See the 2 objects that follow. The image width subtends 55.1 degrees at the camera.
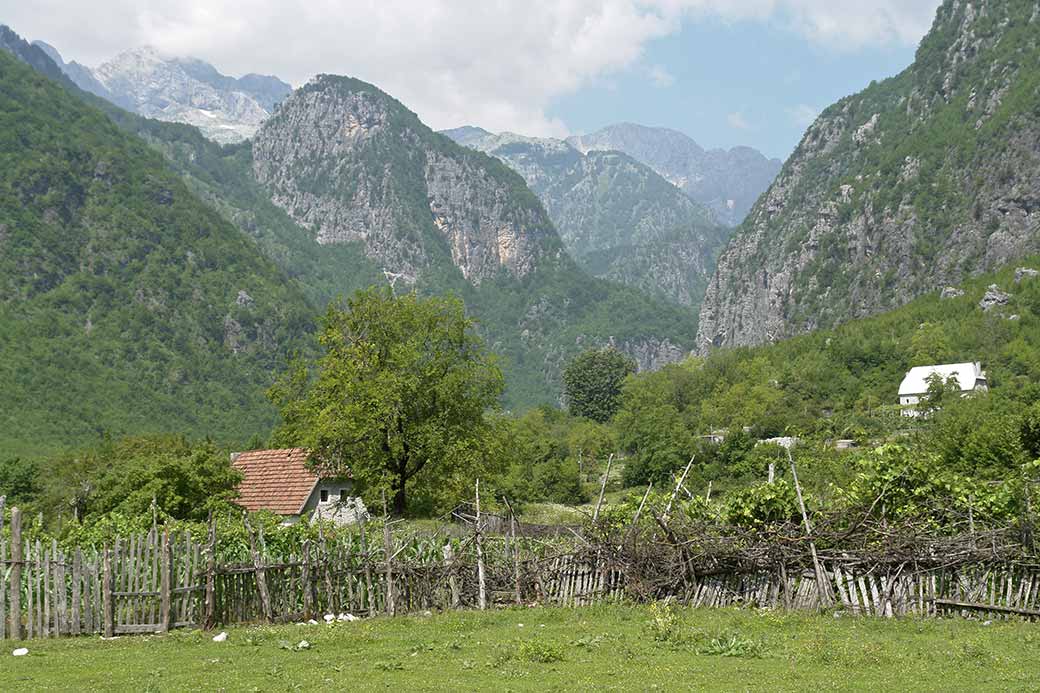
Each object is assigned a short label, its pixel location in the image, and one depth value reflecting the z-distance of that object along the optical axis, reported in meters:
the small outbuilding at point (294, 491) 47.19
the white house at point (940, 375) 115.44
